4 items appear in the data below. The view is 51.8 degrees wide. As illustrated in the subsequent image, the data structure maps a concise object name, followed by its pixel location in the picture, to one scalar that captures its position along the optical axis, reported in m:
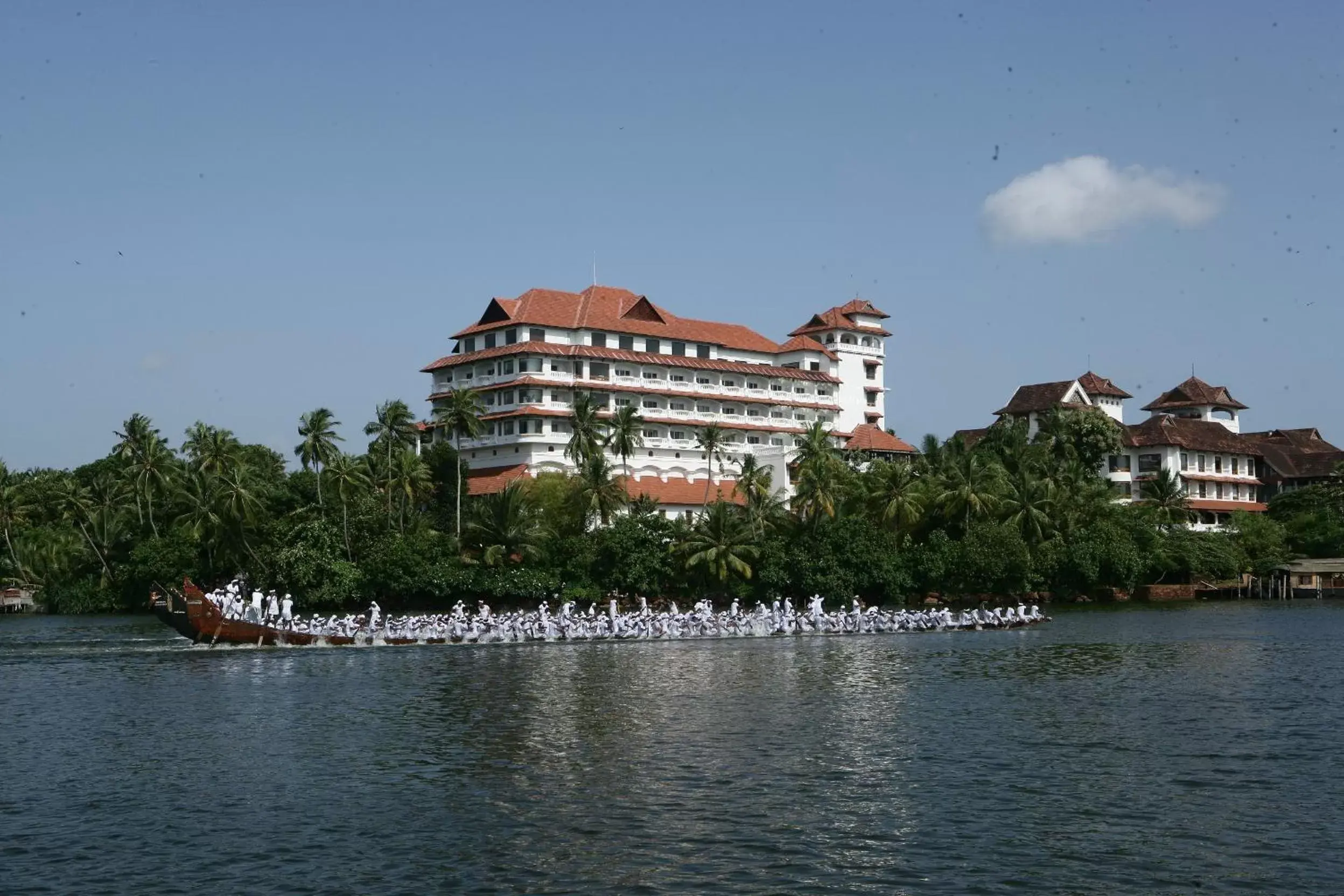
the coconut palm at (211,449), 97.38
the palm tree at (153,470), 97.69
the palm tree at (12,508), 106.06
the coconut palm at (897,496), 87.12
